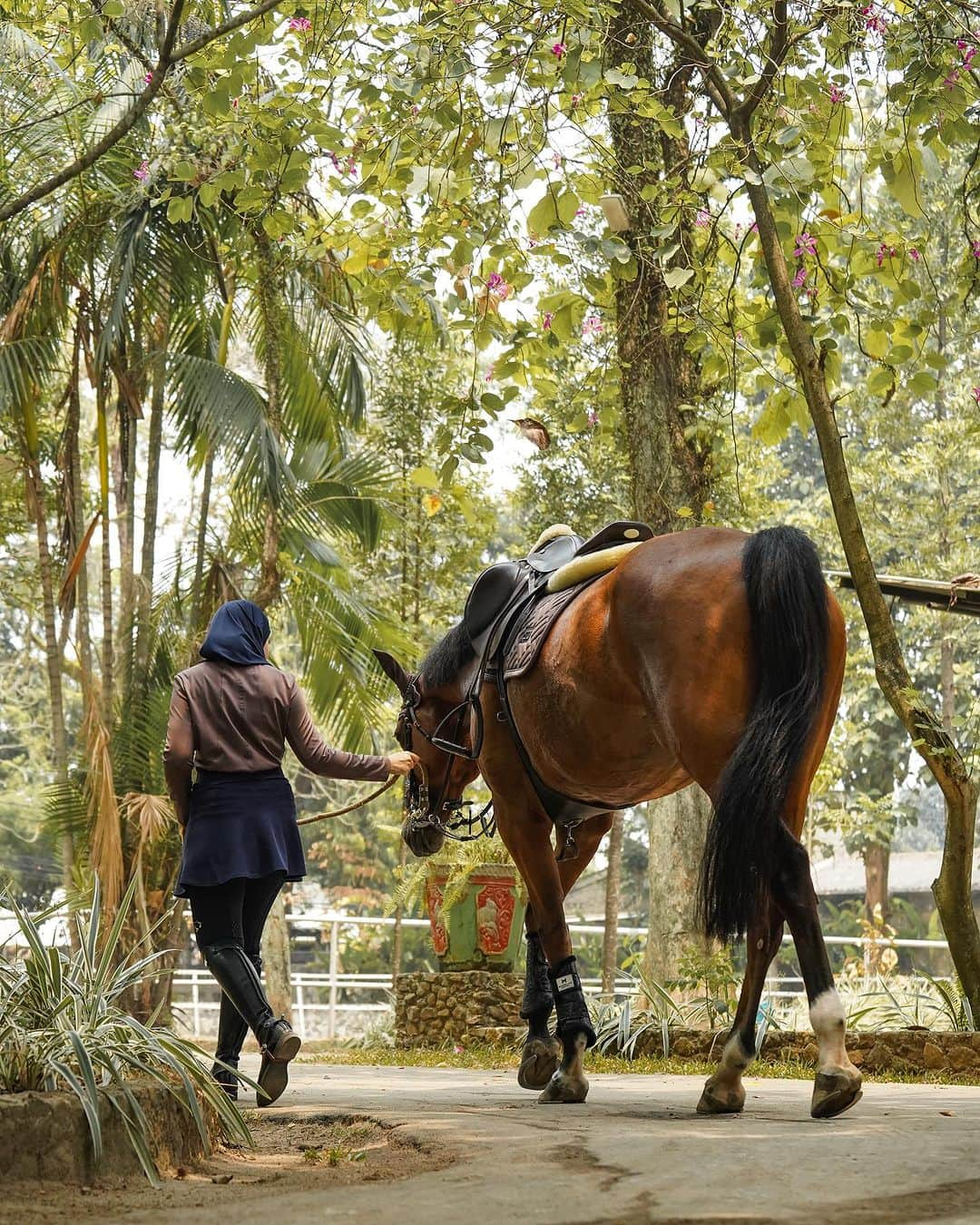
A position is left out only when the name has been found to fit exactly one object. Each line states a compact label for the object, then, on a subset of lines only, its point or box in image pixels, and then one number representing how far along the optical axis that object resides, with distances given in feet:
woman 16.67
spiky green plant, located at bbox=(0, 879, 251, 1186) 11.03
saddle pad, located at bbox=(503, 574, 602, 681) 17.31
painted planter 35.01
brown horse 13.58
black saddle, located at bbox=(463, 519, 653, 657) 19.08
